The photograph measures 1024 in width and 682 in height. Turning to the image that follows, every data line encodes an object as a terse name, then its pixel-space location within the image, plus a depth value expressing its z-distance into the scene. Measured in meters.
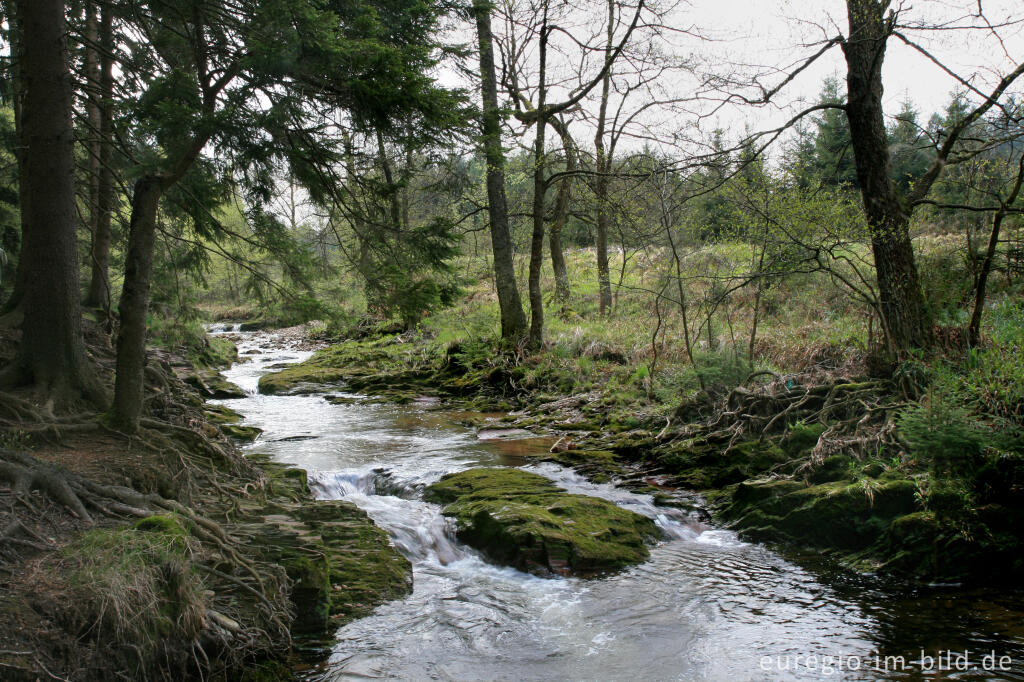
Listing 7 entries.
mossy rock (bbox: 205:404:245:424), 11.28
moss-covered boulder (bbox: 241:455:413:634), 4.77
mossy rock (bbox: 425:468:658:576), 5.97
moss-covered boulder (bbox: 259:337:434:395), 15.40
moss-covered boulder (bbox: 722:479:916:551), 5.94
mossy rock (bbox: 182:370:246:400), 14.13
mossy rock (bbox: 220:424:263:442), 10.30
